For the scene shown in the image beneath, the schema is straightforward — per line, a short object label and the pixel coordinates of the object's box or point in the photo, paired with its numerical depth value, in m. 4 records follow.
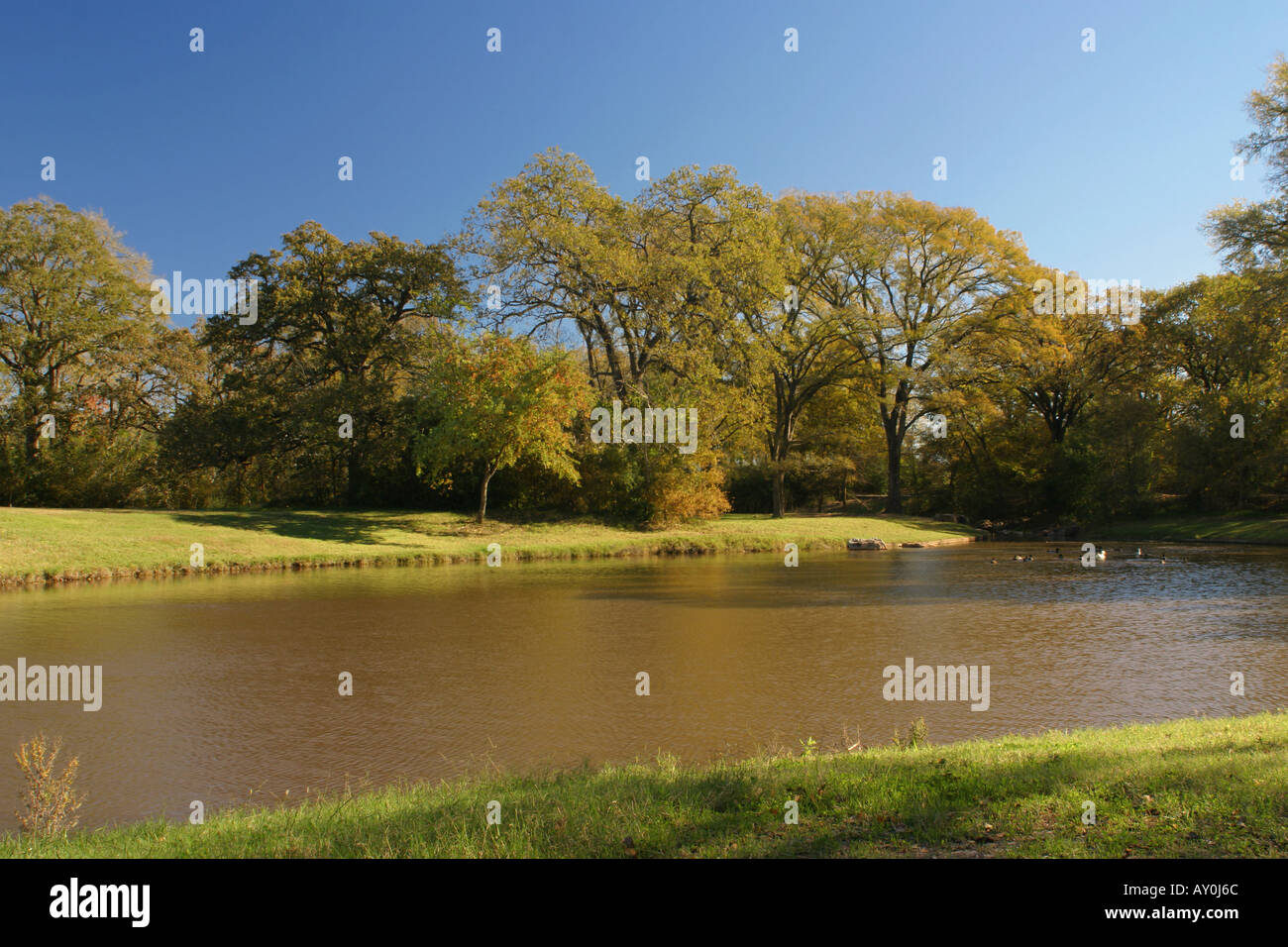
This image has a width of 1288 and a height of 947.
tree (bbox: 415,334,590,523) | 31.22
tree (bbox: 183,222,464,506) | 36.34
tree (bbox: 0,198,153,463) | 34.91
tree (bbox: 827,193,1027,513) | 43.75
